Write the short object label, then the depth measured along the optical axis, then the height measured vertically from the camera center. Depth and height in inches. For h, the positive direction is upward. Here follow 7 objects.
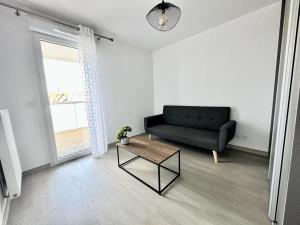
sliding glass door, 92.9 +5.8
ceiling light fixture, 51.3 +32.2
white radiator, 50.4 -23.1
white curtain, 89.4 +5.6
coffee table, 62.1 -29.7
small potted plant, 79.5 -24.5
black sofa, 81.6 -27.0
